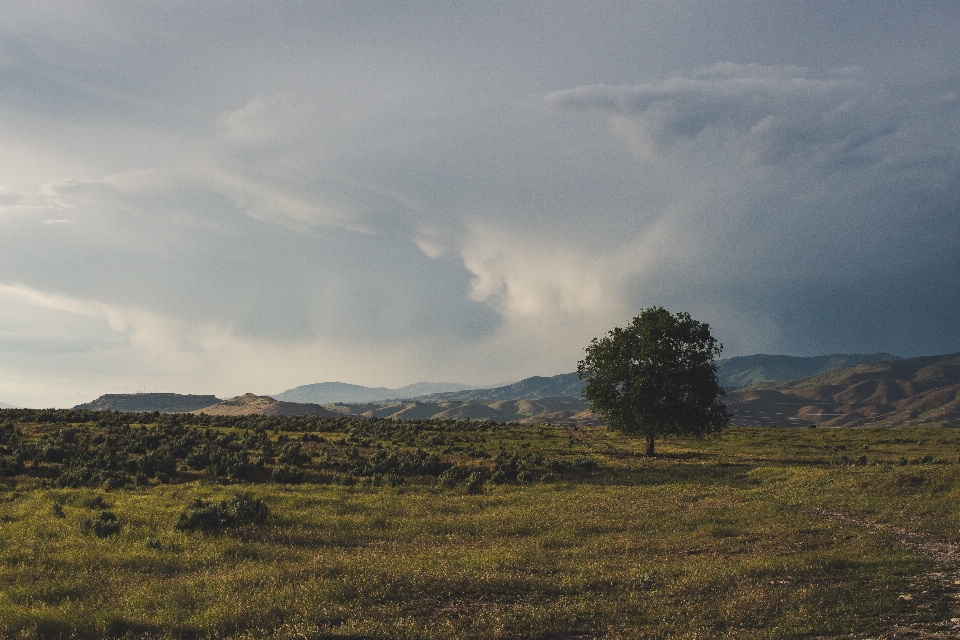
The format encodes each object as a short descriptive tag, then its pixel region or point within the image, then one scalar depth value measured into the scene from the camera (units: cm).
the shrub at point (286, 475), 3291
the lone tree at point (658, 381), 5094
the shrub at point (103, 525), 2023
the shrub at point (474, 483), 3231
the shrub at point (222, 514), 2089
